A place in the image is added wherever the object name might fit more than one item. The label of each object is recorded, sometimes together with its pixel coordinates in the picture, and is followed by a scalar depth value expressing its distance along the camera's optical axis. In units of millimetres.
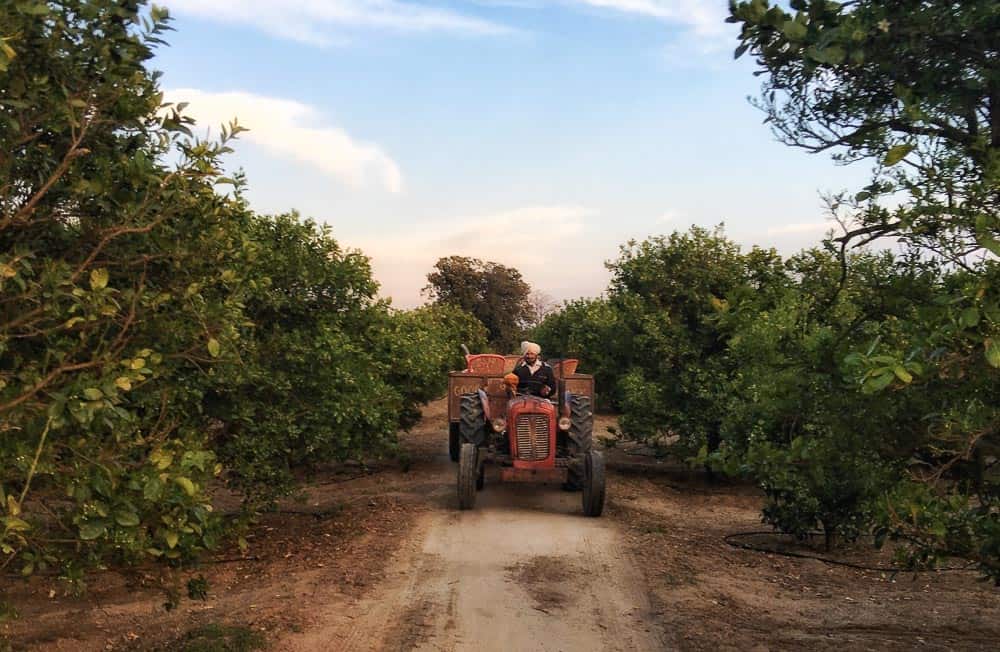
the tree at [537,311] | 61803
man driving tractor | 12062
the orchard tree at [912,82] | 3596
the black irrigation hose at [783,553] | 9334
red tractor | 11250
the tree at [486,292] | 57062
